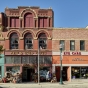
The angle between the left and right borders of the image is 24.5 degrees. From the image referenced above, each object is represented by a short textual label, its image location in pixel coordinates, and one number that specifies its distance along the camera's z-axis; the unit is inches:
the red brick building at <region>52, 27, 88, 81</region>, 1211.1
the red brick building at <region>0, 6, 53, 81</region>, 1200.8
